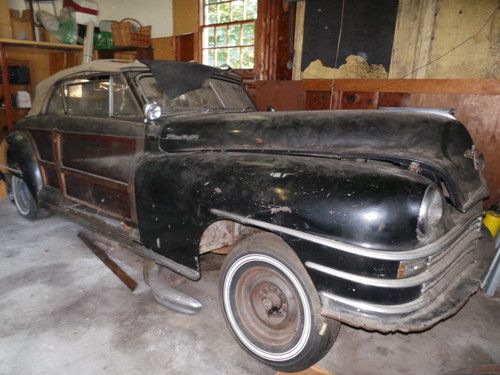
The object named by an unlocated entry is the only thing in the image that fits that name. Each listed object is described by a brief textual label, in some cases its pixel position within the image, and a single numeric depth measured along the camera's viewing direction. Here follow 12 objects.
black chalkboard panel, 5.64
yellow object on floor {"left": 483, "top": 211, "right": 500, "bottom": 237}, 3.13
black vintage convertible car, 1.49
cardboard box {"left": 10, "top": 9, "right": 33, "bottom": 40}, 8.08
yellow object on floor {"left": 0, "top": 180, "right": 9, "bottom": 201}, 4.90
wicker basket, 8.53
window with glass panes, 7.58
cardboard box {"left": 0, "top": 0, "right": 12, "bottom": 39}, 7.65
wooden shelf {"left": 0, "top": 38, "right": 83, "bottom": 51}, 7.11
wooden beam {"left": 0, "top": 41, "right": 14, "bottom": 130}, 7.00
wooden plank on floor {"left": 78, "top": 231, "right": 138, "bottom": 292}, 2.77
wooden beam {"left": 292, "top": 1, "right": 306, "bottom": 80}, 6.53
